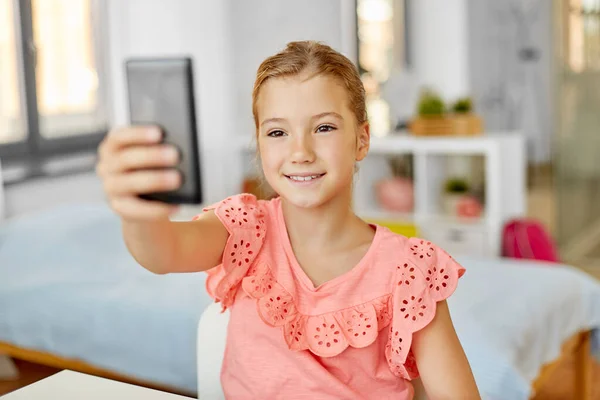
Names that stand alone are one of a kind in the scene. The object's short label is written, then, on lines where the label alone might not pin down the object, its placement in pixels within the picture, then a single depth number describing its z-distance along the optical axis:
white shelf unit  3.38
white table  0.99
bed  1.92
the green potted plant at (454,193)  3.53
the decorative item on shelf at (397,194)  3.70
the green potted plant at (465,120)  3.50
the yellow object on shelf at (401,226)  3.48
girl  1.00
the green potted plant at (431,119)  3.56
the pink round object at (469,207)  3.48
